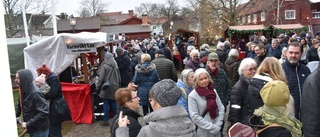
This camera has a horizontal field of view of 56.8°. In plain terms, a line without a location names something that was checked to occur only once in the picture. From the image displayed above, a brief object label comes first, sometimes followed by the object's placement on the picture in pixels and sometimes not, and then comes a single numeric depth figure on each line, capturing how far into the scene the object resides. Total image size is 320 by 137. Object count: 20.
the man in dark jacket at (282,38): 11.37
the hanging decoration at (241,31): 19.05
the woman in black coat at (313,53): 7.30
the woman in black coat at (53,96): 4.61
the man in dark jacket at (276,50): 8.47
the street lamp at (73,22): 17.14
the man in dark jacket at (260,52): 6.36
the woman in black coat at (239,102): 3.84
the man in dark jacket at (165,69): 7.04
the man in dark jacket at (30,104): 3.73
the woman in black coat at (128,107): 2.95
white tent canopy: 7.09
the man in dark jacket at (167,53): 12.38
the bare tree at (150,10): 80.94
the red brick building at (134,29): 57.69
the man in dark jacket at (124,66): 7.82
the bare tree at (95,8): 66.38
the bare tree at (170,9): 73.75
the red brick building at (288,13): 41.69
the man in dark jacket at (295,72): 4.21
